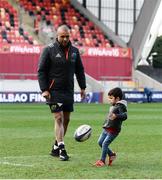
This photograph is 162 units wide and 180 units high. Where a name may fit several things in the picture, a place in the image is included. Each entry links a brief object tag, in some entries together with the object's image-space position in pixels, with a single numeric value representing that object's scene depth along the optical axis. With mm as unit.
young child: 10188
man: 11023
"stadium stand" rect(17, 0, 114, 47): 49000
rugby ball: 10969
